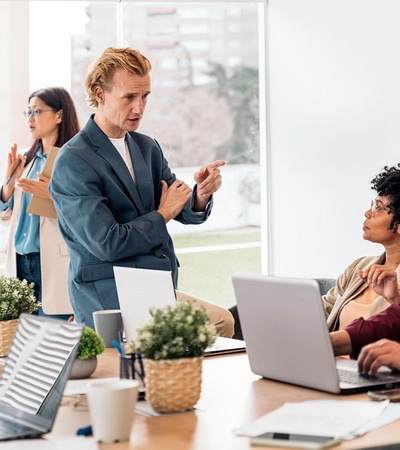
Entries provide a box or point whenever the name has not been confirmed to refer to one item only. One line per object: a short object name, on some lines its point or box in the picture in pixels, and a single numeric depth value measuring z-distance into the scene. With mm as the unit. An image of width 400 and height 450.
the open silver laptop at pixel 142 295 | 2641
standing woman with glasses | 4836
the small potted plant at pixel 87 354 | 2521
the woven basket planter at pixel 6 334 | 2992
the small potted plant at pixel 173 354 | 2107
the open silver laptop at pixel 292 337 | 2264
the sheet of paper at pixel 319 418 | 1924
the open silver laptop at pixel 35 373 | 2123
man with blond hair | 3535
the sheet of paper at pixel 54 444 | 1917
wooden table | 1903
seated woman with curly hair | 3580
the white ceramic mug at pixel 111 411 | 1900
